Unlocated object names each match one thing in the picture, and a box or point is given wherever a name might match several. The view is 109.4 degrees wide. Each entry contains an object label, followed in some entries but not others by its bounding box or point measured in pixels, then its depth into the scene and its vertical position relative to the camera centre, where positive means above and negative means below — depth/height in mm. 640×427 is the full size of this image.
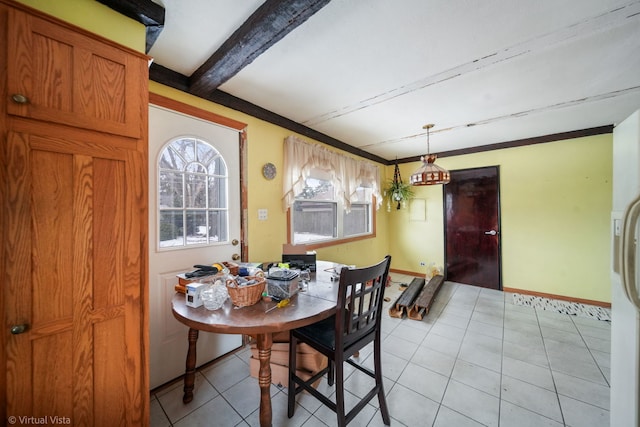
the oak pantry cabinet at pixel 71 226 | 833 -52
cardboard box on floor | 1681 -1116
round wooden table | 1092 -537
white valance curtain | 2598 +596
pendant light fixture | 2670 +439
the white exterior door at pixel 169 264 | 1672 -414
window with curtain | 2662 +294
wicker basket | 1254 -454
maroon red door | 3678 -270
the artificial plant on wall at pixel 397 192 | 4373 +393
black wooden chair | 1201 -757
